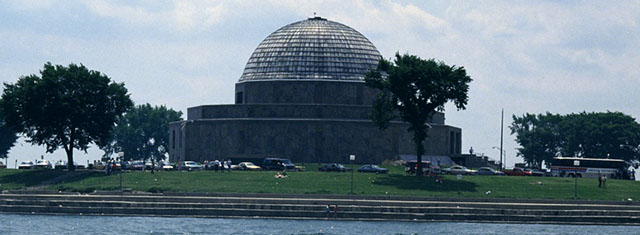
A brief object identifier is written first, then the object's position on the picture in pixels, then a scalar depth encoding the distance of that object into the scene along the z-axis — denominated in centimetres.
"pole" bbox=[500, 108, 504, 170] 11812
